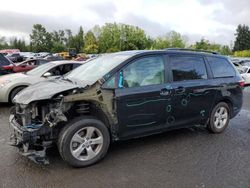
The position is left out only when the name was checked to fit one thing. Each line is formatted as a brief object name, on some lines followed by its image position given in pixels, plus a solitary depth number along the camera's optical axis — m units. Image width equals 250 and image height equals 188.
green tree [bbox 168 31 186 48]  50.13
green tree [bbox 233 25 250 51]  59.41
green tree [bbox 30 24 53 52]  56.96
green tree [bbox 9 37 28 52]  58.75
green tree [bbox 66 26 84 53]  55.20
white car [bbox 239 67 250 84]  10.78
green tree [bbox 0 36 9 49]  59.45
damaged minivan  2.81
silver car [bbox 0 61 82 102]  5.61
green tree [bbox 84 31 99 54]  47.14
